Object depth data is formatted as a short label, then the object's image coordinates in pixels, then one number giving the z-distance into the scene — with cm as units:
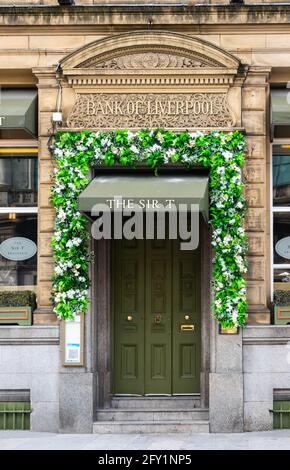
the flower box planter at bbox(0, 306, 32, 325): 1220
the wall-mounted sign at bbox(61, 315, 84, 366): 1193
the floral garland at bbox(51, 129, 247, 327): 1180
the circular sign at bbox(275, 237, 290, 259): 1266
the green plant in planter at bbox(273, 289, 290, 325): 1203
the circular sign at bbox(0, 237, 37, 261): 1272
